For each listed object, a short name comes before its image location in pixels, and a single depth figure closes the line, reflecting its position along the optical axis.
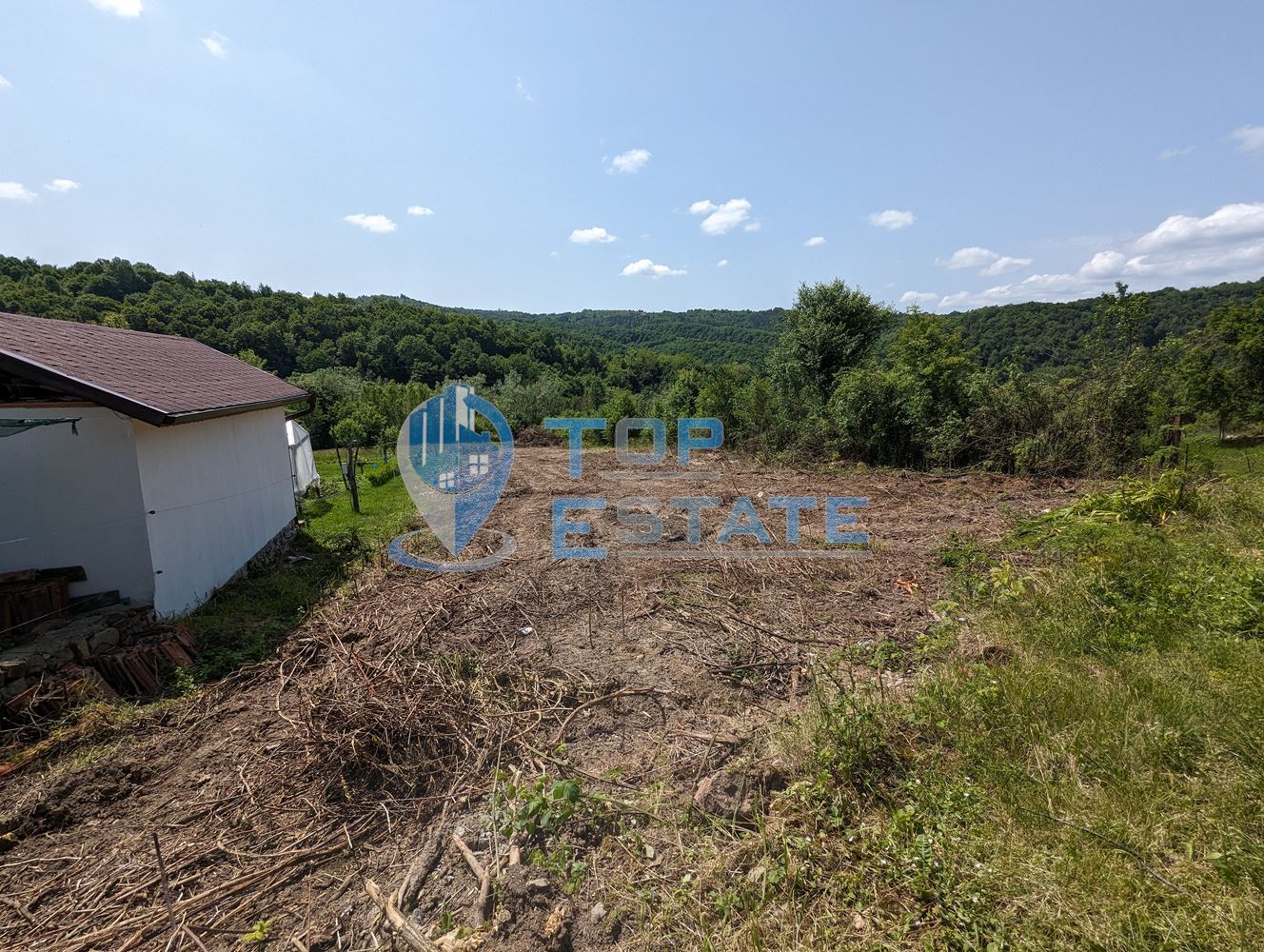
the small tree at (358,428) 11.41
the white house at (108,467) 4.29
